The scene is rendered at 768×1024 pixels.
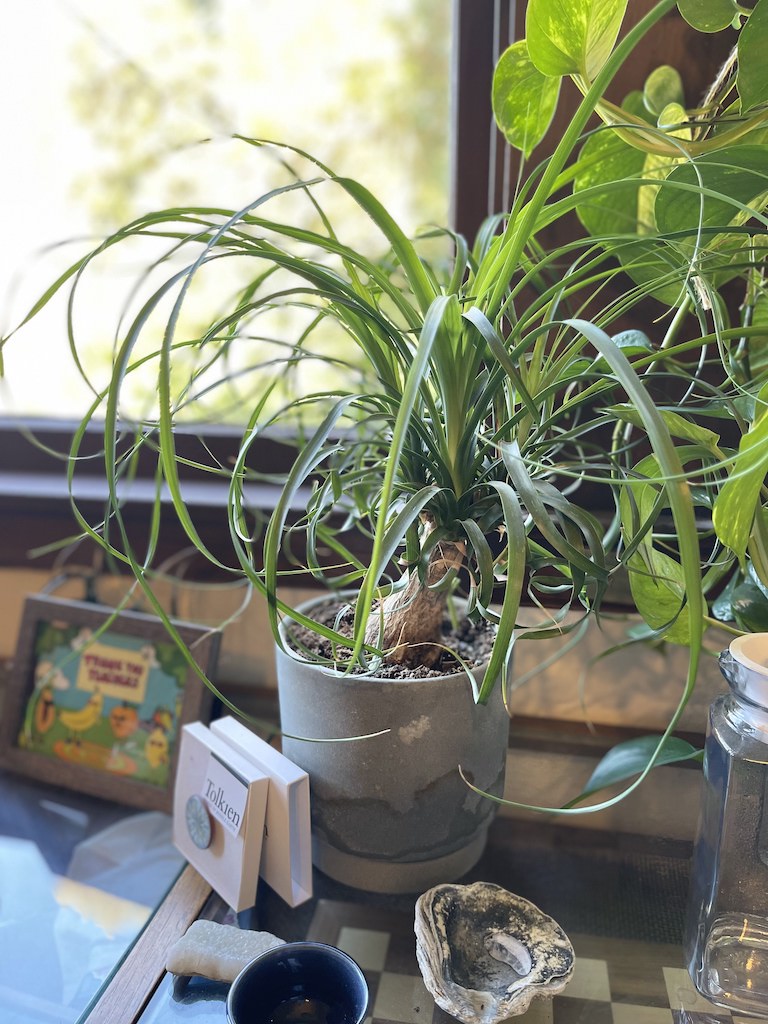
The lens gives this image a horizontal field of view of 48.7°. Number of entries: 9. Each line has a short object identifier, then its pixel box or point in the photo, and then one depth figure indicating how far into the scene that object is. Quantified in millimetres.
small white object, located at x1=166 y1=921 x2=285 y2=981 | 600
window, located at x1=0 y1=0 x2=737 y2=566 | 925
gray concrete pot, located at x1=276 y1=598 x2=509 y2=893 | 596
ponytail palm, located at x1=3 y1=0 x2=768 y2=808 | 475
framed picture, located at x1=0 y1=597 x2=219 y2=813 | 854
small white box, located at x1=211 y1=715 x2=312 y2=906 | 628
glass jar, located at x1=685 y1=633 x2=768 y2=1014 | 589
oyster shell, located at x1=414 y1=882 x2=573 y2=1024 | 555
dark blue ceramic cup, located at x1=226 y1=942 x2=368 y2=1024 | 544
